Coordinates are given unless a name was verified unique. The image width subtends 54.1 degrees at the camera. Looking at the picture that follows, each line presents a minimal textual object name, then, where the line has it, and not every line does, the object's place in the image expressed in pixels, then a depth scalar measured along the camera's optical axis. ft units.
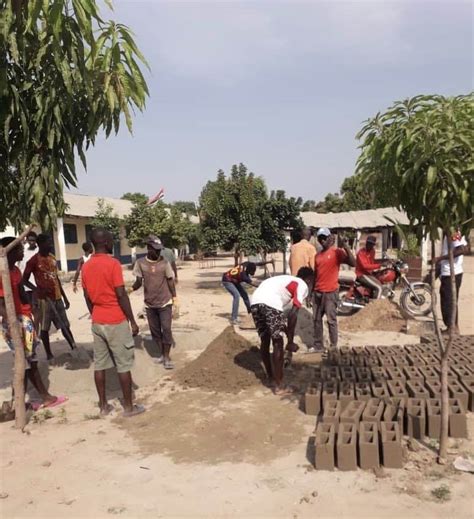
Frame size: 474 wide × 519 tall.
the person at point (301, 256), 24.21
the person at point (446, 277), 21.63
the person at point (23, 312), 14.79
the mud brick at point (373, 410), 12.13
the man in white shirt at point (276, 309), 16.15
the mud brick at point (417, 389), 13.75
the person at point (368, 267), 27.94
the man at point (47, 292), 20.03
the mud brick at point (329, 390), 14.06
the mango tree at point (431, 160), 9.73
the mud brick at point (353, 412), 12.13
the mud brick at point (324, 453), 10.80
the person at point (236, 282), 26.53
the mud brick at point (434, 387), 13.79
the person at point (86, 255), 28.27
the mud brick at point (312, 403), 14.19
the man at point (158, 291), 19.47
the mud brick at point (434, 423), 12.26
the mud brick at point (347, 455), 10.68
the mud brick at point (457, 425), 12.26
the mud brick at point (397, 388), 13.91
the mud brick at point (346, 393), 13.74
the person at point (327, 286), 20.76
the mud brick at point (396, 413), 12.17
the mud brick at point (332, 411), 12.19
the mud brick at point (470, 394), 13.97
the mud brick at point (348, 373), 15.58
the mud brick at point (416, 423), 12.23
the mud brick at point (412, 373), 15.16
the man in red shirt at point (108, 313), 14.24
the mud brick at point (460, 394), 13.76
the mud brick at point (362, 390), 13.93
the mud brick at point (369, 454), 10.64
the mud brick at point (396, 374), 15.41
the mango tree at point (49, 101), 11.49
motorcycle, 29.50
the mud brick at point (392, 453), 10.71
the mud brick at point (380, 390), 14.03
